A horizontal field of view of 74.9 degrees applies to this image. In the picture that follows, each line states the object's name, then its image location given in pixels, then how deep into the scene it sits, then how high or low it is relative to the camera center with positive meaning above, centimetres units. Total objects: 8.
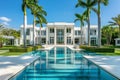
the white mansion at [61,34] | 2349 +251
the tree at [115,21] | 1877 +489
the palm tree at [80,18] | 1922 +587
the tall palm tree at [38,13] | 1592 +613
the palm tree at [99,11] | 1060 +431
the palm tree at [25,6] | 1129 +524
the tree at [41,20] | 1732 +512
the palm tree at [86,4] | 1345 +649
